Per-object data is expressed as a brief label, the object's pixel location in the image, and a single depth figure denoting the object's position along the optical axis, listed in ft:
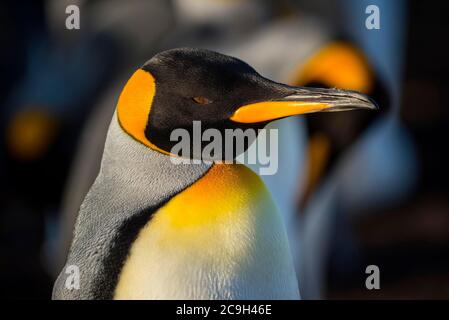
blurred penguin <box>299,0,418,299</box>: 7.78
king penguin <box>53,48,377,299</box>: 5.50
